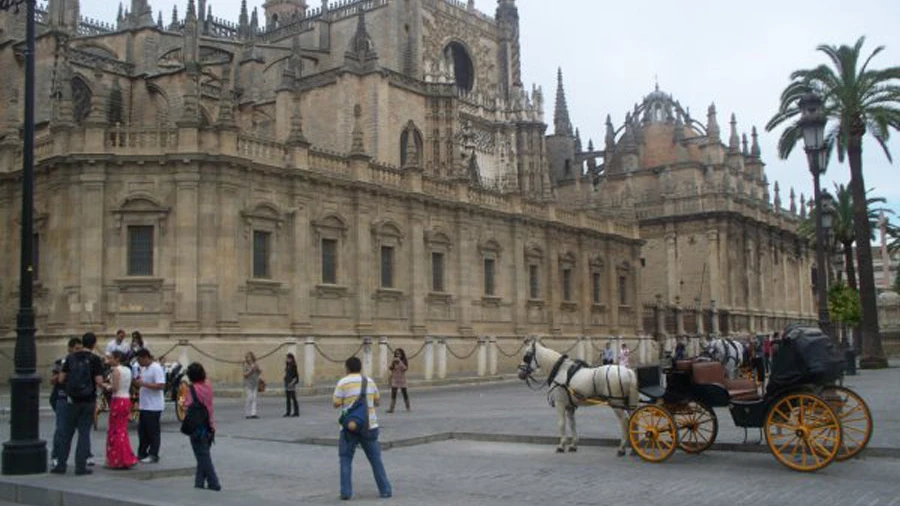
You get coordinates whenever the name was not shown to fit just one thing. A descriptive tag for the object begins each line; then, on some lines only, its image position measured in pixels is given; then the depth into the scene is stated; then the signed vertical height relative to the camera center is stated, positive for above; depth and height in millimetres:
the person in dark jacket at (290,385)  20031 -989
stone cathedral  27109 +5170
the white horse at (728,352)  22203 -637
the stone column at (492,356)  34219 -843
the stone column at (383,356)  29531 -658
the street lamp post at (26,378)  10797 -382
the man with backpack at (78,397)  10992 -618
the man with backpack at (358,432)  9469 -953
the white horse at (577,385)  12828 -768
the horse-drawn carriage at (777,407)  10875 -990
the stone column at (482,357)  33375 -844
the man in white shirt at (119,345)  17484 -36
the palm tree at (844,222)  49781 +5365
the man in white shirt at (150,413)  12219 -919
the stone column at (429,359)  30719 -812
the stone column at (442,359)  31172 -823
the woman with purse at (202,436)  9836 -996
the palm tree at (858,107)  33219 +7591
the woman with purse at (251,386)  19562 -959
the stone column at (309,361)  26656 -658
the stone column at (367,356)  28281 -593
